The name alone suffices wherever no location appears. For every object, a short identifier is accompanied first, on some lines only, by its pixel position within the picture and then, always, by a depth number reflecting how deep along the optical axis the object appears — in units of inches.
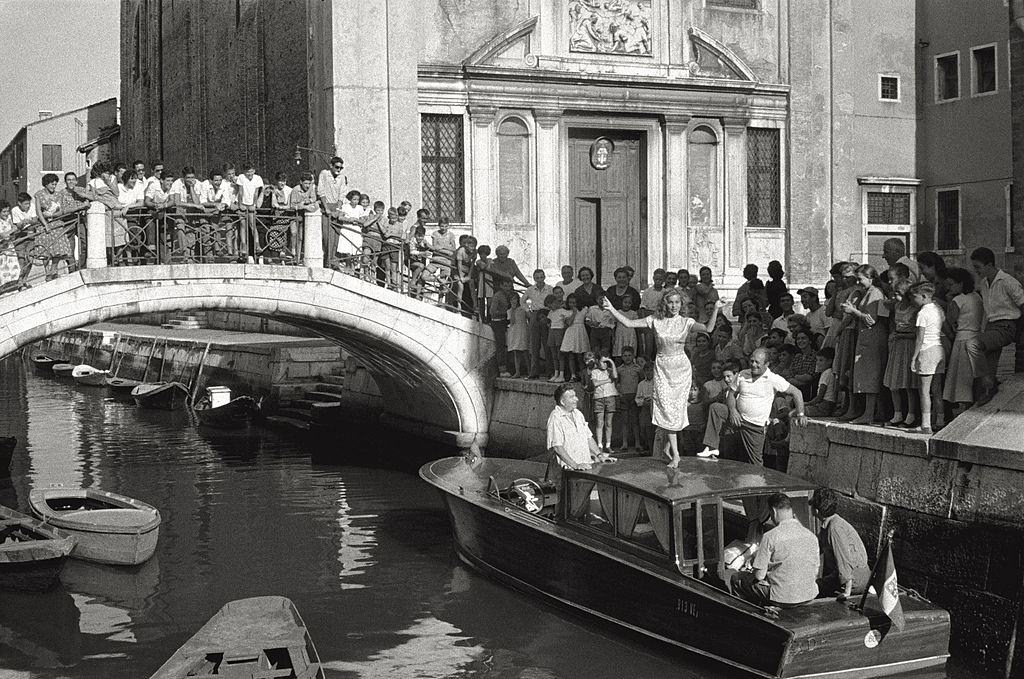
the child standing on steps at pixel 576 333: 634.2
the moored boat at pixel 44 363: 1499.8
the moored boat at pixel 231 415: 932.6
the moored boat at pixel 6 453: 704.4
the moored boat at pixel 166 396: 1051.9
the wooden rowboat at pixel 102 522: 501.7
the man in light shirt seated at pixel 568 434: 434.6
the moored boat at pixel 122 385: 1194.0
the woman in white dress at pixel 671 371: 470.9
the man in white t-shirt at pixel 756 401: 458.9
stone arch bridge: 621.3
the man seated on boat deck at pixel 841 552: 345.1
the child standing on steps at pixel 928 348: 425.4
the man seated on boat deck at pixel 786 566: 334.6
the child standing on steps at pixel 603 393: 585.0
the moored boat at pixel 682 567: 333.7
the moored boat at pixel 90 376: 1271.7
